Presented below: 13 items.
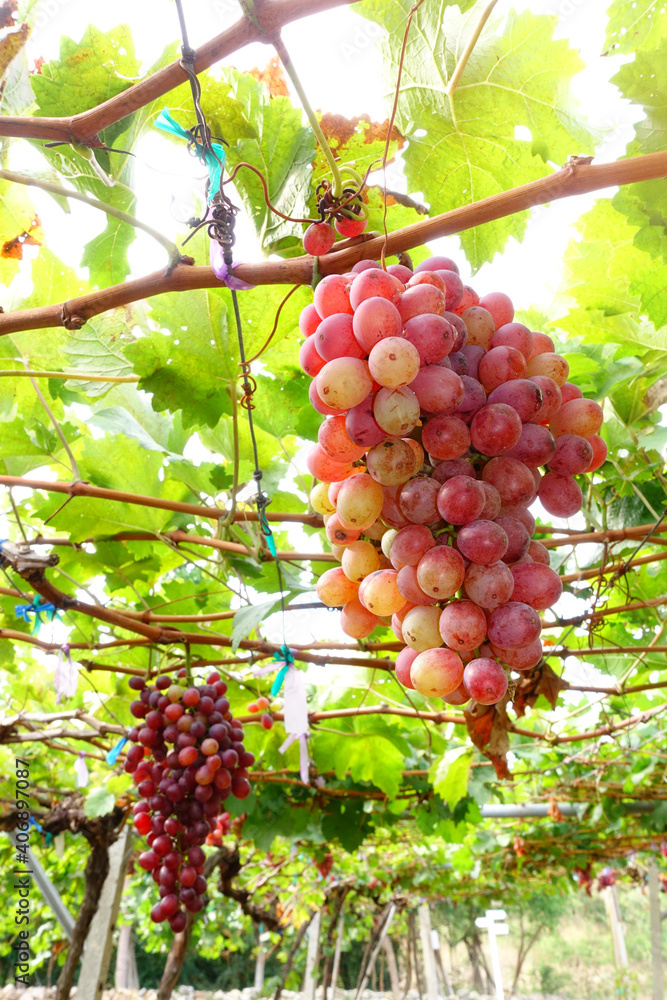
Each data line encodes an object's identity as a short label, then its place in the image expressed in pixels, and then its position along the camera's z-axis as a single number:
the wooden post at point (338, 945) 9.05
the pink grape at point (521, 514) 0.71
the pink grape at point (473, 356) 0.74
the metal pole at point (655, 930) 7.21
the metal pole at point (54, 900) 3.68
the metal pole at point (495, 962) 5.03
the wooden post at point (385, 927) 9.31
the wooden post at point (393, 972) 11.85
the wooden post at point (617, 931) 10.12
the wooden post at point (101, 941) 3.51
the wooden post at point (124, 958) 10.51
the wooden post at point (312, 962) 7.20
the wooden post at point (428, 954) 7.76
